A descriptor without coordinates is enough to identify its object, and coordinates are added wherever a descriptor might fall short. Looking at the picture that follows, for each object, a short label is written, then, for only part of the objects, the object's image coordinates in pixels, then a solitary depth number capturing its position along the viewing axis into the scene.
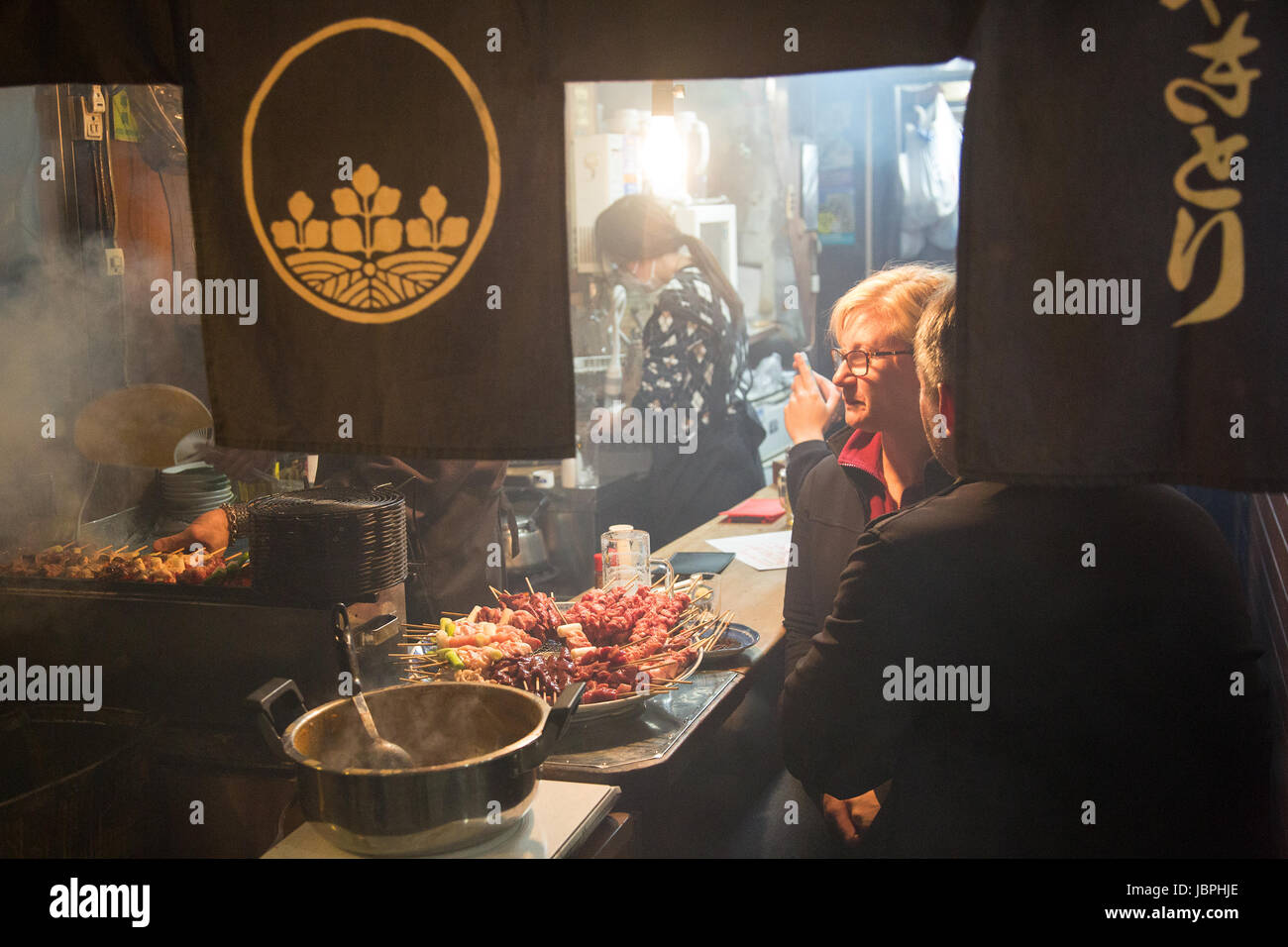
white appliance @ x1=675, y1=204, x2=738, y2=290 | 6.87
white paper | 4.18
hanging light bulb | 6.35
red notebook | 4.86
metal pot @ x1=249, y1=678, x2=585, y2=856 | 1.80
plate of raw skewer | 2.60
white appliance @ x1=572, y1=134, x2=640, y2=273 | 6.28
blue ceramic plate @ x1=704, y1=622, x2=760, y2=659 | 2.99
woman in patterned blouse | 5.10
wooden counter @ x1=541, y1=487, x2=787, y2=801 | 2.32
